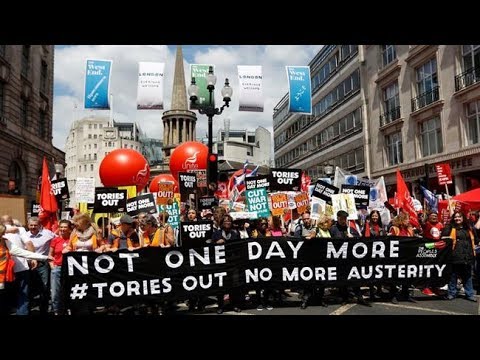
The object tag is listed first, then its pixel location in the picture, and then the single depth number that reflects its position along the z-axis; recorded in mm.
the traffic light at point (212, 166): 10742
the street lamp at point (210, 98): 11734
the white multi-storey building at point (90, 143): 119875
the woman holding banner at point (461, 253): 8164
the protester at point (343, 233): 7992
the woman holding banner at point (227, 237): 7551
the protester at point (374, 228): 8555
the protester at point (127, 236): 7582
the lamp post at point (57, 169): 18406
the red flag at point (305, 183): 16547
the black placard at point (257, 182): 11008
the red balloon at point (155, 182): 22319
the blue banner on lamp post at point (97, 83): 11602
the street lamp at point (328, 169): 22781
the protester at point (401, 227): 8664
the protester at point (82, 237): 7094
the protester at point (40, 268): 7367
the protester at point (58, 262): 7051
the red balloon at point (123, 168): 15672
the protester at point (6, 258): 6070
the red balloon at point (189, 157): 16938
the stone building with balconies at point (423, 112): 21547
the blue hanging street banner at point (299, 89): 12758
